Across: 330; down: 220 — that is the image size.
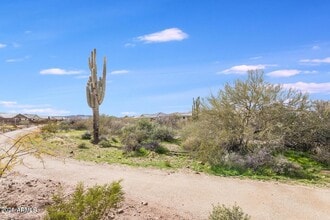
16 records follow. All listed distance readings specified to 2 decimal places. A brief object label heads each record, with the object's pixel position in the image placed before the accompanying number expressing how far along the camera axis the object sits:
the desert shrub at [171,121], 33.80
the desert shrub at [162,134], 23.91
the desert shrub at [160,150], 19.84
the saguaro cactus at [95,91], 25.36
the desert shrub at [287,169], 14.48
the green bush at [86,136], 27.93
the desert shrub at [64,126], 40.14
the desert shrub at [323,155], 17.83
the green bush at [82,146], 22.21
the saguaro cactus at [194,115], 25.49
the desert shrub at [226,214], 7.89
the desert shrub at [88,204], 7.07
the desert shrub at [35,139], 7.80
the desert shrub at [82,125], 42.00
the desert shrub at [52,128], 33.38
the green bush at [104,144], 23.11
